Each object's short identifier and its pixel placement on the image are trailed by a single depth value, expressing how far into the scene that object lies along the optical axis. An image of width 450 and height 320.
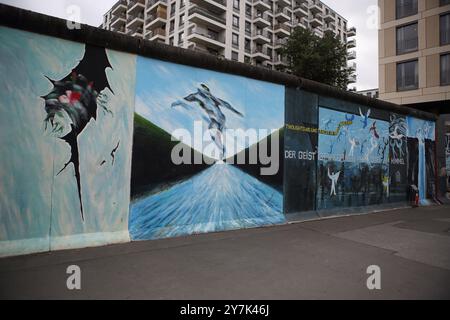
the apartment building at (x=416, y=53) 22.12
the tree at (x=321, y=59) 30.48
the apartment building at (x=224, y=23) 41.78
